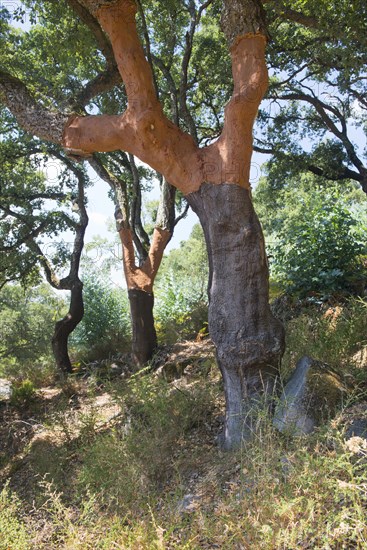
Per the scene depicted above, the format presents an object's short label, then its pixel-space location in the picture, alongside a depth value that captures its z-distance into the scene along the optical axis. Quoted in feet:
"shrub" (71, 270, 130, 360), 36.60
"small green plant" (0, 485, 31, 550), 9.91
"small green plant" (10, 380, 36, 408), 28.76
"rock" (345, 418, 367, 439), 10.98
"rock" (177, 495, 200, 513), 10.69
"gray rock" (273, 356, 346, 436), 11.78
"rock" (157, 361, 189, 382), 24.18
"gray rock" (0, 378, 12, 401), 32.37
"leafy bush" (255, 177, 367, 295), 26.43
